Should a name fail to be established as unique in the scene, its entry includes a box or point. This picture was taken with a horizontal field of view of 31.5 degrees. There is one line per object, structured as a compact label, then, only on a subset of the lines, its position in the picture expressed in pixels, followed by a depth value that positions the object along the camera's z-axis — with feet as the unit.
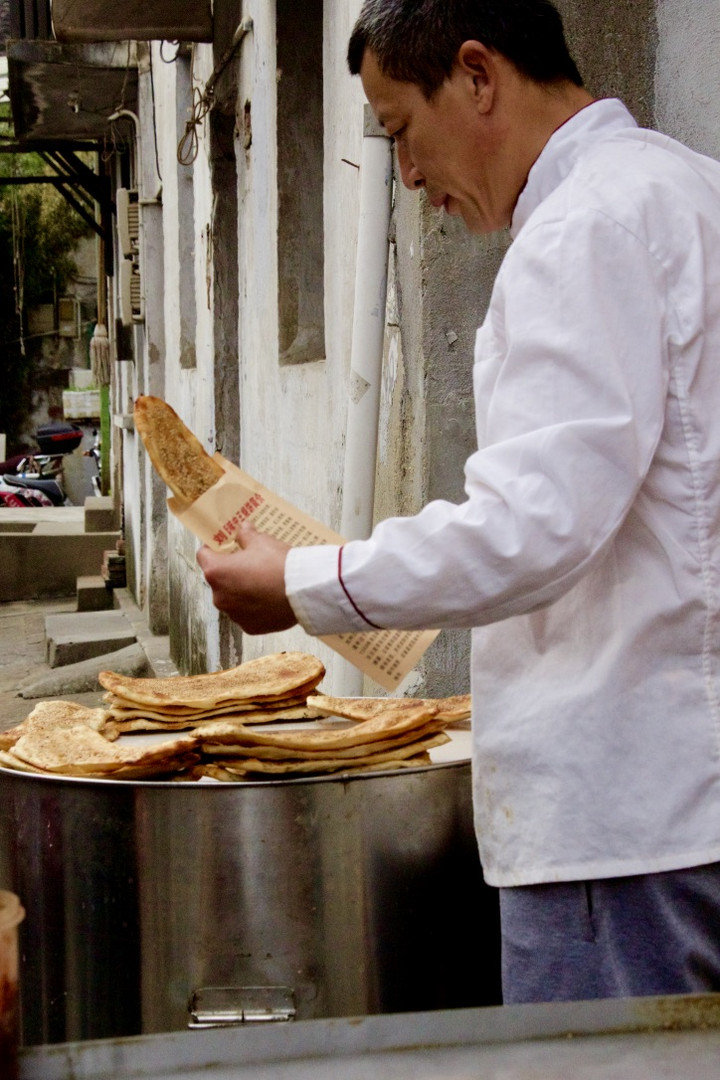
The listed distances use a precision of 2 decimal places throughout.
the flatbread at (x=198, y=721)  8.20
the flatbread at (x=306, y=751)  7.29
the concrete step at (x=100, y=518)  51.44
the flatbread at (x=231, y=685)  8.32
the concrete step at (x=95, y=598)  42.98
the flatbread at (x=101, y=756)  7.22
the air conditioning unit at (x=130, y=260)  36.01
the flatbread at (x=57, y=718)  8.20
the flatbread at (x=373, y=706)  8.11
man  4.81
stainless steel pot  6.83
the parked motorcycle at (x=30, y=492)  70.33
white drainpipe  11.22
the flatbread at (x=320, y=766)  7.26
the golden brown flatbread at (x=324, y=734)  7.27
